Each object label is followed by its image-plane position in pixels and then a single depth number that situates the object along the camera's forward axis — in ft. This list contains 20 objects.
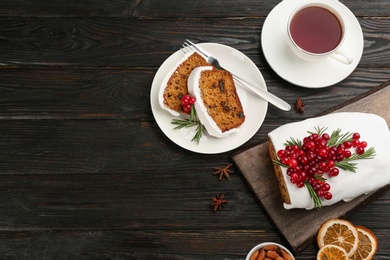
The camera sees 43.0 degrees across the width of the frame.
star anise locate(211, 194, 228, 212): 5.30
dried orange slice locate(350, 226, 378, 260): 4.97
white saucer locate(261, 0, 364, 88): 5.27
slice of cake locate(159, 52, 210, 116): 5.12
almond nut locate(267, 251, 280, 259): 4.93
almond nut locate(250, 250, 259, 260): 4.96
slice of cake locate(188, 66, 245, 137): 5.06
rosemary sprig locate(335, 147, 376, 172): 4.80
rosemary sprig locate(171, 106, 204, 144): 5.14
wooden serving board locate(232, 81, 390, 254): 5.17
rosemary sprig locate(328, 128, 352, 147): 4.85
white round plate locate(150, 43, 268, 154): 5.18
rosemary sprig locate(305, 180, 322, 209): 4.82
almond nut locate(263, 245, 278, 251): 5.00
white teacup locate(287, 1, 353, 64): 5.08
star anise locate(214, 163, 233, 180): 5.32
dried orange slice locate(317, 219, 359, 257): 4.93
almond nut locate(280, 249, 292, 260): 4.91
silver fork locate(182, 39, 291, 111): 5.20
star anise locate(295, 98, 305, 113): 5.38
